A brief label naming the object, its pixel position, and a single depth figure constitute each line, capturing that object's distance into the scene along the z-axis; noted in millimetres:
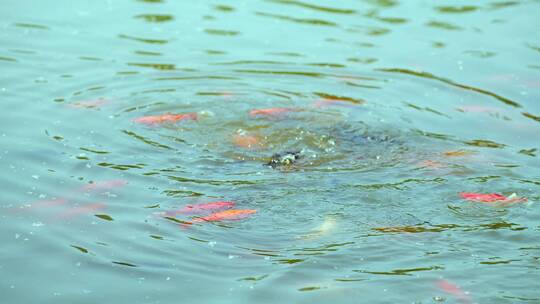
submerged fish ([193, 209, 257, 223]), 12555
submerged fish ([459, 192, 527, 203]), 13078
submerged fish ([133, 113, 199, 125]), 16203
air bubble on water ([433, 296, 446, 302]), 10586
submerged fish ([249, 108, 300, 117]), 16547
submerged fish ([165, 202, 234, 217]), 12787
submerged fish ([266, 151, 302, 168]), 14414
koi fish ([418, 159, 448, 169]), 14266
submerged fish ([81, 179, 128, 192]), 13531
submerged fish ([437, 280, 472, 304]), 10609
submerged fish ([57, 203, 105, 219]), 12664
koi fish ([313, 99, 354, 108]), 17078
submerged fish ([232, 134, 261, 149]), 15312
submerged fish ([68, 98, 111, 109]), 16797
